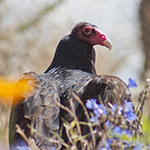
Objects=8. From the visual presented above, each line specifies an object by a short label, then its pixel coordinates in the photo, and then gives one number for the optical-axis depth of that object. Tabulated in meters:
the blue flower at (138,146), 9.73
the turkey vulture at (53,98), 10.69
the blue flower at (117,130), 9.49
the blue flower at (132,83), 10.48
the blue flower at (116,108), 9.56
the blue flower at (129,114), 10.10
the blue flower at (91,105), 10.20
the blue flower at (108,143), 9.66
